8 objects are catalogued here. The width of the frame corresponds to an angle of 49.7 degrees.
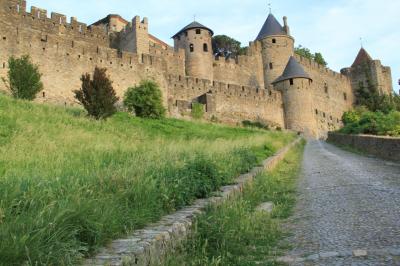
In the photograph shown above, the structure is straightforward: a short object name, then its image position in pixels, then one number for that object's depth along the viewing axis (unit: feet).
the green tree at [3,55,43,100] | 63.77
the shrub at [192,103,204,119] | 97.96
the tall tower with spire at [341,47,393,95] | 178.96
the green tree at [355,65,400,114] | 160.13
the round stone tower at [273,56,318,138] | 137.80
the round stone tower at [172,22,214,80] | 126.82
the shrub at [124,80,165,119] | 77.82
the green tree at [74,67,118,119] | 56.59
